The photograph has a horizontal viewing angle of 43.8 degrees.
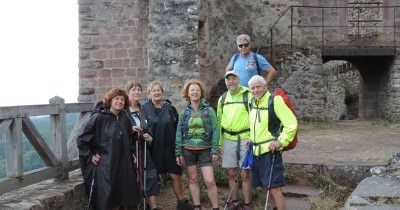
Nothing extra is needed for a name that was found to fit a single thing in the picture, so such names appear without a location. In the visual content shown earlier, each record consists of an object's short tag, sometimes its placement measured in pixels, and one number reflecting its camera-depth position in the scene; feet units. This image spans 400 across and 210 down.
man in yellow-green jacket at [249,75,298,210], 15.06
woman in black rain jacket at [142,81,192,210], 17.84
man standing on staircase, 19.54
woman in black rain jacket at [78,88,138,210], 15.38
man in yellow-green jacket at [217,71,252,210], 16.97
